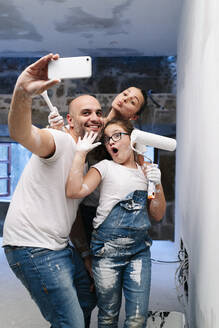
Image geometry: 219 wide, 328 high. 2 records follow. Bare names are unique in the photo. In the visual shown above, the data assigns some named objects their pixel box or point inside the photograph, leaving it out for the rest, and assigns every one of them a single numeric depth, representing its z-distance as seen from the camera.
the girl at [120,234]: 1.57
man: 1.42
